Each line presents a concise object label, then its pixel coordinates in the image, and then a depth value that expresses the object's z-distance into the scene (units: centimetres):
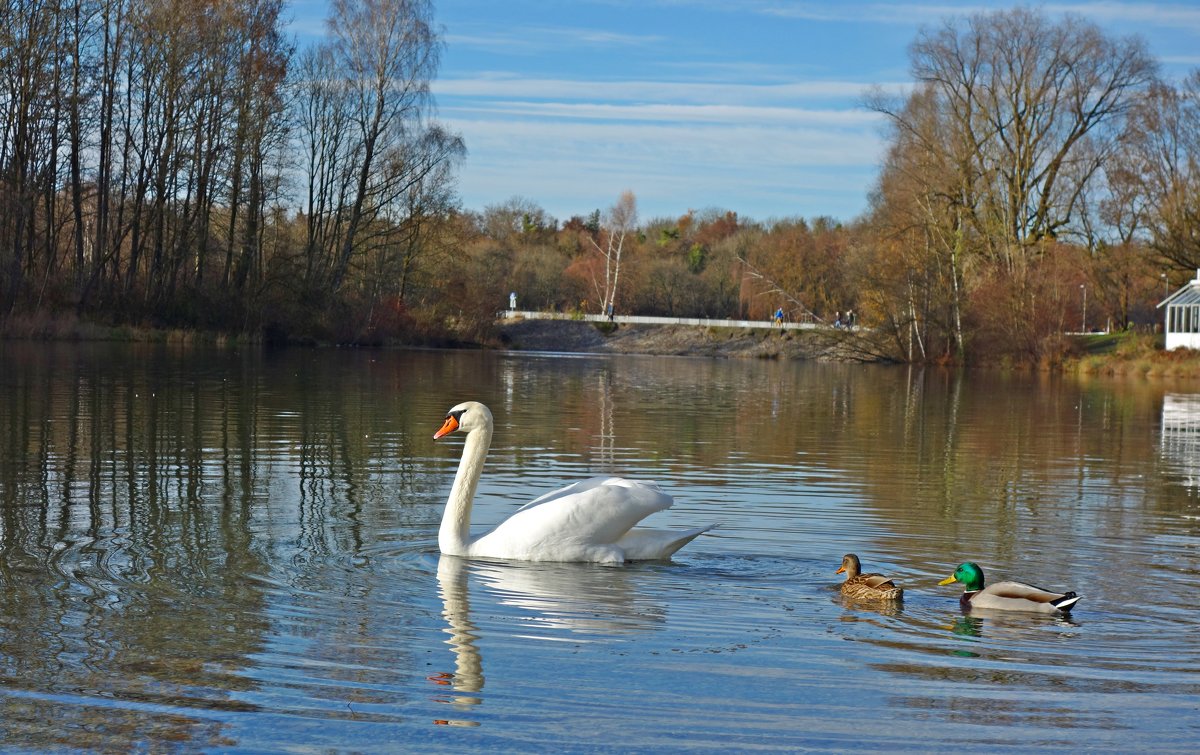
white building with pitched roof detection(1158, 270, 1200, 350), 6081
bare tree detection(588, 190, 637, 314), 9958
